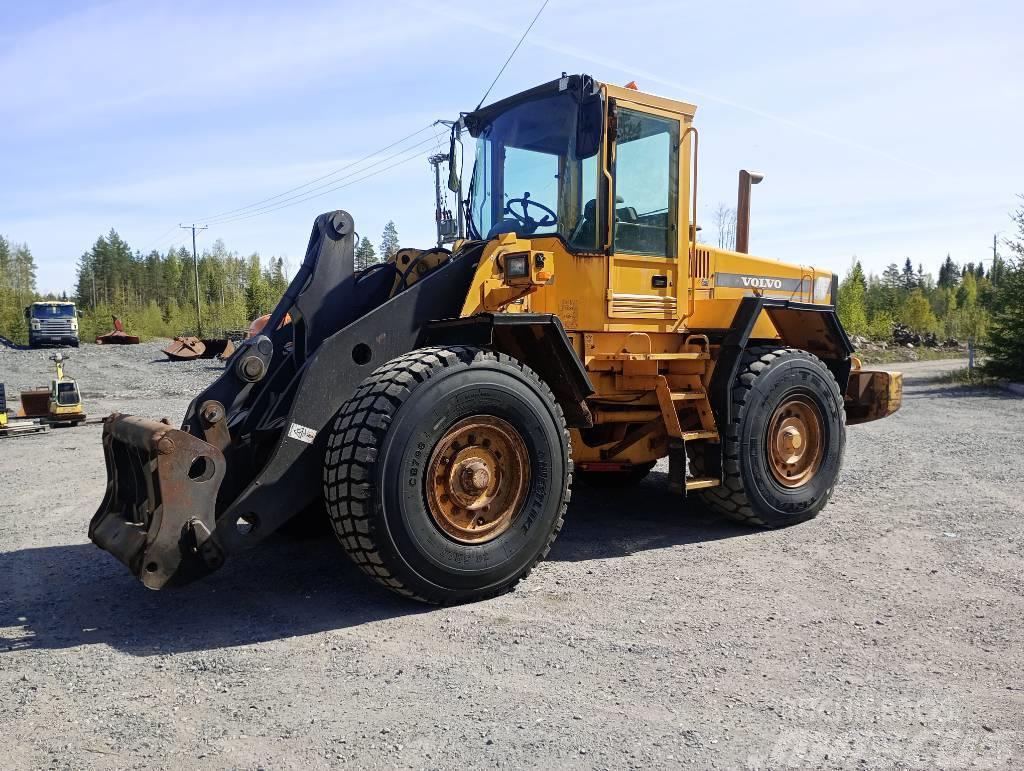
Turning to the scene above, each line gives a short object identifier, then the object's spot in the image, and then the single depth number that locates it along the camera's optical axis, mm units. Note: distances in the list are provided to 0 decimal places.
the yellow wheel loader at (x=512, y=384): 4211
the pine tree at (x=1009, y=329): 19578
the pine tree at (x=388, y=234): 71562
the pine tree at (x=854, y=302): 44812
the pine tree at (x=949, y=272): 122500
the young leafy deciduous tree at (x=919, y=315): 58094
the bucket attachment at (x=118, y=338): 45031
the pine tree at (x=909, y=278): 102188
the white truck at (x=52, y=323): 41125
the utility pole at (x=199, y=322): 62819
